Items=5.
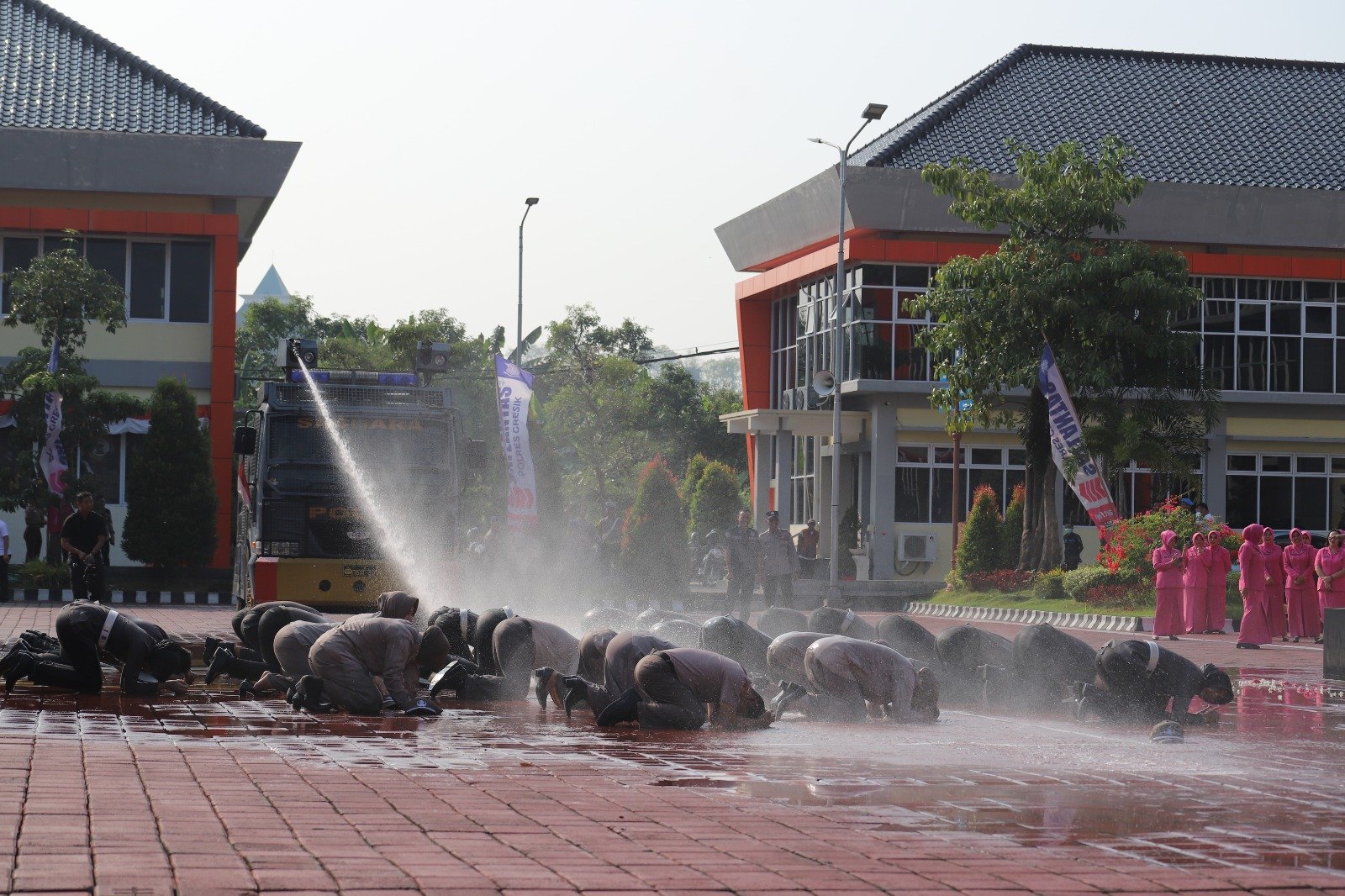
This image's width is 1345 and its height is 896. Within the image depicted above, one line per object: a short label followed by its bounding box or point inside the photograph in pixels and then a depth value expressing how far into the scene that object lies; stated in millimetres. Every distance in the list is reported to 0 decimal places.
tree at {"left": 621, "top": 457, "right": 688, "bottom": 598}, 34750
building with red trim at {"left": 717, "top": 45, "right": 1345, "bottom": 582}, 41562
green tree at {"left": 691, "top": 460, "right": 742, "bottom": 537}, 43250
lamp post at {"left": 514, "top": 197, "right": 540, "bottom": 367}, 48312
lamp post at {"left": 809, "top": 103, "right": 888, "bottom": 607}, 35875
